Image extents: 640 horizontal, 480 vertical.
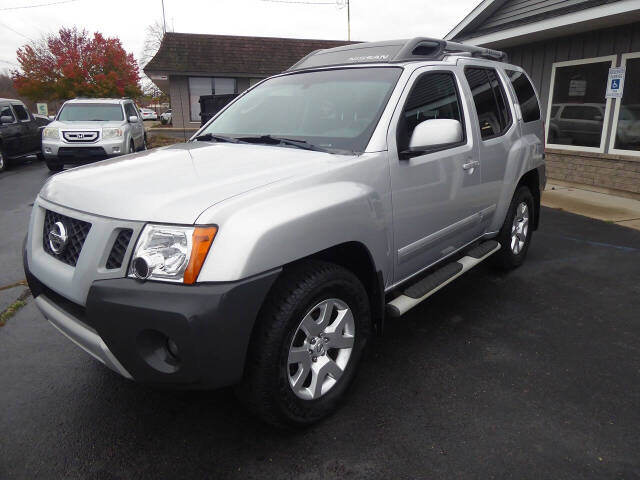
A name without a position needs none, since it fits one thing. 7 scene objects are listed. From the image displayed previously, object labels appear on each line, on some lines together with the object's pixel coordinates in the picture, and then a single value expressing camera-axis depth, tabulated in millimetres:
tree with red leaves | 28469
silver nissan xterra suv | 1952
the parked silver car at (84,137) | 10797
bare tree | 54375
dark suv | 12570
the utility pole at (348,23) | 29328
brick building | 8250
